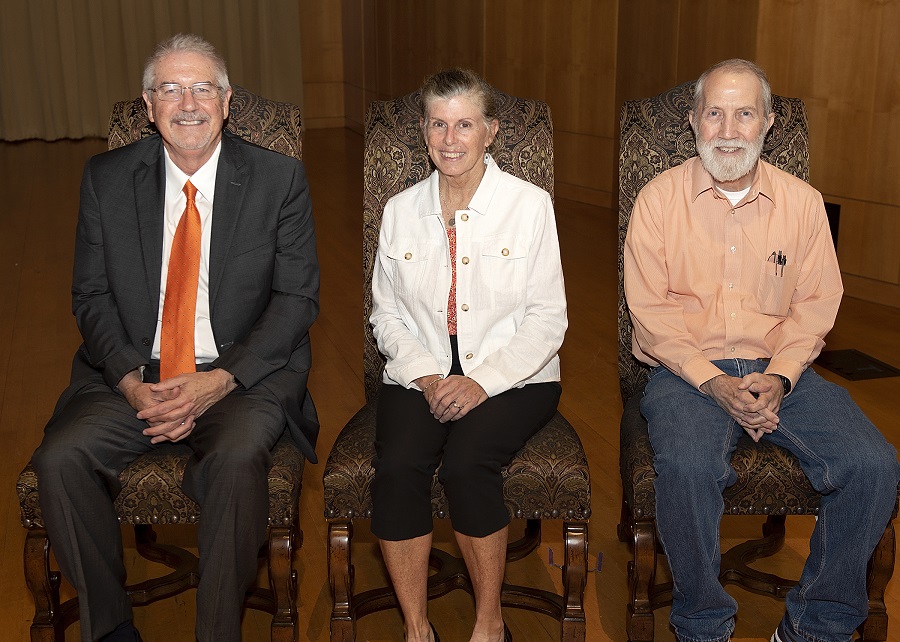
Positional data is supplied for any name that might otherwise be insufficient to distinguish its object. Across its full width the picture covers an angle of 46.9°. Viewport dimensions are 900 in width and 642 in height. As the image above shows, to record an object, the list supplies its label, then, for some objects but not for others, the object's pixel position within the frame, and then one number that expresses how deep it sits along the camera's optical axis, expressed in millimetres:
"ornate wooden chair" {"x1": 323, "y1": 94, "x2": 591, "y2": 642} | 2432
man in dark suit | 2498
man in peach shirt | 2387
